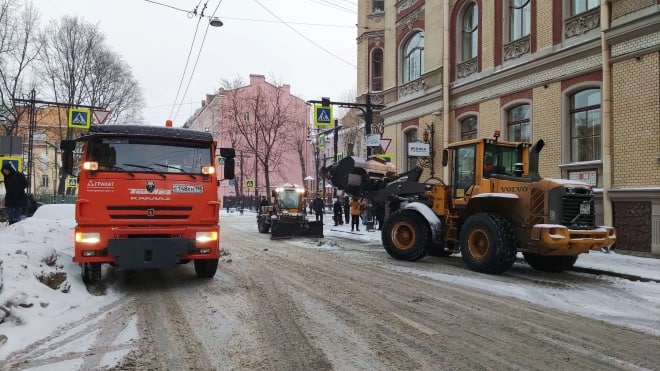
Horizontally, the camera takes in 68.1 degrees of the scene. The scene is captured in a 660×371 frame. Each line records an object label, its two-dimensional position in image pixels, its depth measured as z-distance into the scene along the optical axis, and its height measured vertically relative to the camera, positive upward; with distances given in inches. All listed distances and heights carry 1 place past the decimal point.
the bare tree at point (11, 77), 1180.5 +323.1
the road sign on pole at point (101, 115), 600.5 +93.8
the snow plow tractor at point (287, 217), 733.3 -42.2
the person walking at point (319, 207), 891.4 -29.3
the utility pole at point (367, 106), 770.8 +140.0
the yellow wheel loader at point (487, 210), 359.9 -15.2
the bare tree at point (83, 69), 1434.5 +366.8
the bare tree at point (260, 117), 1439.2 +235.5
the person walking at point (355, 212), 829.2 -35.4
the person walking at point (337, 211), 973.2 -39.9
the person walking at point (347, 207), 1007.6 -33.2
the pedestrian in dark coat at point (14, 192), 511.5 -2.3
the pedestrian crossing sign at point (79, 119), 743.1 +109.8
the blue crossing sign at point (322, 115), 767.7 +120.6
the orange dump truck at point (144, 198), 282.7 -4.6
